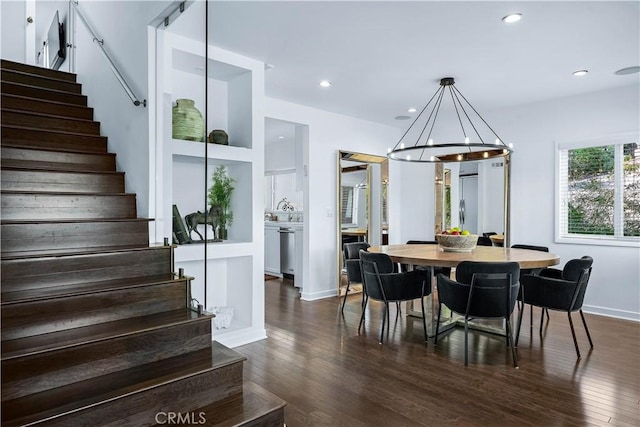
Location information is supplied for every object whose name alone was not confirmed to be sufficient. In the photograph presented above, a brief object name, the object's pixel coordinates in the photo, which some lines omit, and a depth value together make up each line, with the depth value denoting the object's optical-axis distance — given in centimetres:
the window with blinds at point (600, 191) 452
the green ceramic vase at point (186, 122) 335
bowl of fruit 387
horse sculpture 350
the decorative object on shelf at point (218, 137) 359
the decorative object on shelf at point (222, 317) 351
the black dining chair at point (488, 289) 297
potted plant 371
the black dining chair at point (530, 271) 368
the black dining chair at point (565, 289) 319
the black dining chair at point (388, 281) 356
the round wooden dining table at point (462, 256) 324
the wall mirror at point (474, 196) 548
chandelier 447
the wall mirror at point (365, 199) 598
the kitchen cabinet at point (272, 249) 695
